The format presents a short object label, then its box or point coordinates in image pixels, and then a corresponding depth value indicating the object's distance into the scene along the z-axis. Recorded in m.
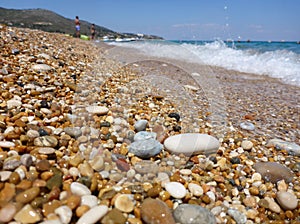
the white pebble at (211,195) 0.19
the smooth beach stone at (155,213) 0.16
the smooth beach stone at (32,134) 0.22
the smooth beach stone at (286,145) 0.29
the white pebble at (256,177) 0.23
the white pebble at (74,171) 0.19
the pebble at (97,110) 0.31
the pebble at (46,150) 0.20
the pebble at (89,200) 0.16
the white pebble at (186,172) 0.22
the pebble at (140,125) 0.29
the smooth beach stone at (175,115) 0.34
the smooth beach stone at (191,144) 0.25
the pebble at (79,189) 0.17
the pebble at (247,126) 0.35
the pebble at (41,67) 0.42
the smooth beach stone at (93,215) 0.15
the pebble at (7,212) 0.14
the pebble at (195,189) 0.19
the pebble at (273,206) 0.19
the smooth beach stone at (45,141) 0.21
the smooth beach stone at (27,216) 0.14
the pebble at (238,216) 0.18
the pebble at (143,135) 0.26
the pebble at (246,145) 0.29
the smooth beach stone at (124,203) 0.17
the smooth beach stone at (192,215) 0.16
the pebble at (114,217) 0.15
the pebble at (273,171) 0.23
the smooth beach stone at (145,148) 0.23
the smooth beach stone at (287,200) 0.20
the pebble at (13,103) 0.27
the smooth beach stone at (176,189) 0.19
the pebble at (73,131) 0.24
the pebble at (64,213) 0.15
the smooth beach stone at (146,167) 0.21
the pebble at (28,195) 0.15
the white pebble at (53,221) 0.14
